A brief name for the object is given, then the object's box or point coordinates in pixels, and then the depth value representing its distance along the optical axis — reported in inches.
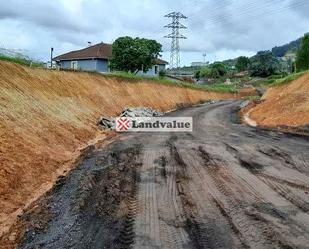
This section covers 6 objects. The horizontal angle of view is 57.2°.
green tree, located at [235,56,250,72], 3240.8
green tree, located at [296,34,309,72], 1372.6
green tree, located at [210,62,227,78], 2961.0
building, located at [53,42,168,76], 1667.5
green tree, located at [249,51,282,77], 2700.7
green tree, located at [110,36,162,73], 1419.7
